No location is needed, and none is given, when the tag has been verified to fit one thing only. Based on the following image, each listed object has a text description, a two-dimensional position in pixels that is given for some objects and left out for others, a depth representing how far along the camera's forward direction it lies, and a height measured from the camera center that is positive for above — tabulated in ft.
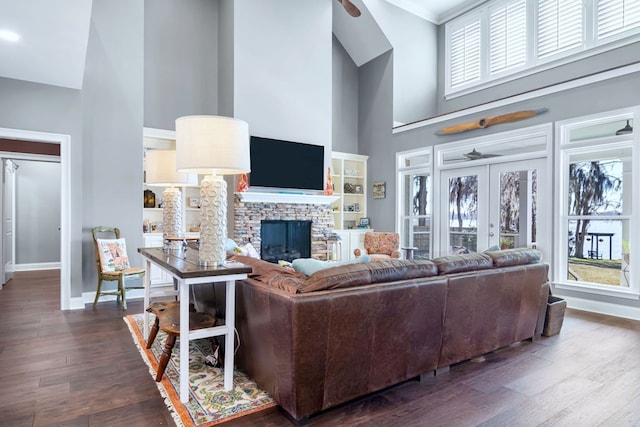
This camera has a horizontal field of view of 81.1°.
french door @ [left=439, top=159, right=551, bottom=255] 17.66 +0.33
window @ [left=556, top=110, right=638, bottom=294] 15.14 +0.36
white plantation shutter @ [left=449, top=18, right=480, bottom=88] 23.86 +10.54
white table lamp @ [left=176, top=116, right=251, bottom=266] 7.32 +1.06
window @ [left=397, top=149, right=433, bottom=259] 22.89 +0.80
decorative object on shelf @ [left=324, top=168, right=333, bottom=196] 22.49 +1.52
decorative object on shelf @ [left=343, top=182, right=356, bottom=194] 26.03 +1.76
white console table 7.07 -1.74
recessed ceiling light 10.44 +5.04
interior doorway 14.83 -0.34
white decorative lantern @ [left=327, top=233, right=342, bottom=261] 22.47 -2.11
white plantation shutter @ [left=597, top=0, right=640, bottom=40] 16.89 +9.19
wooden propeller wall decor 17.10 +4.59
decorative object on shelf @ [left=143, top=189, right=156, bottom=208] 19.60 +0.73
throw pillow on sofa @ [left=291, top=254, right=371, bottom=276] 7.52 -1.09
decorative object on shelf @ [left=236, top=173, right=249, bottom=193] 19.51 +1.52
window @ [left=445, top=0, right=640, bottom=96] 17.70 +9.74
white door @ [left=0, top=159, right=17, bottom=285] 19.17 -0.27
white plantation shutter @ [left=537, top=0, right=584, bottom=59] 18.86 +9.82
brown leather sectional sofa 6.56 -2.23
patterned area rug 6.93 -3.74
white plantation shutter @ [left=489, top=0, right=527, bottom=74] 21.39 +10.50
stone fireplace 19.85 -0.05
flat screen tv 20.10 +2.75
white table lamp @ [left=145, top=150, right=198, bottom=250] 10.67 +0.94
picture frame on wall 25.02 +1.60
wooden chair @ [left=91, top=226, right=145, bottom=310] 15.21 -2.15
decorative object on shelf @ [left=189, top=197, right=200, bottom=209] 20.81 +0.61
